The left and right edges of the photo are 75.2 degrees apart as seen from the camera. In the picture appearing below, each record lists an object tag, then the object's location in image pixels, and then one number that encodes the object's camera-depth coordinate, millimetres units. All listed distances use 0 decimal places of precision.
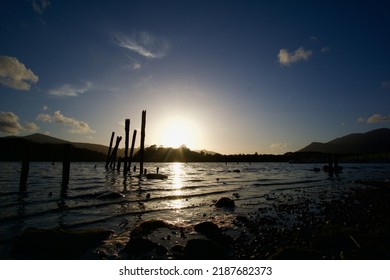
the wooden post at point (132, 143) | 39581
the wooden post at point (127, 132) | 36312
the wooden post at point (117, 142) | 44709
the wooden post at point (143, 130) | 32594
